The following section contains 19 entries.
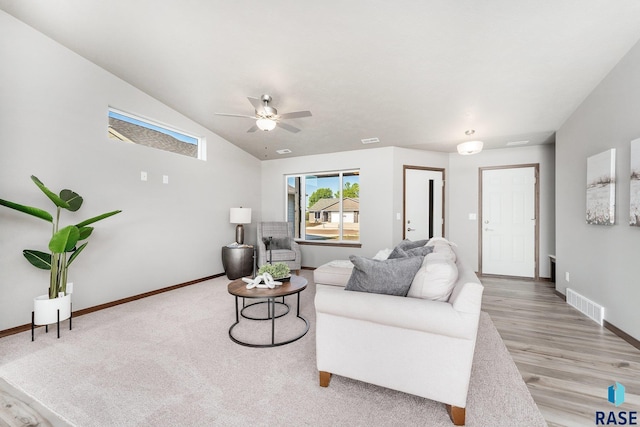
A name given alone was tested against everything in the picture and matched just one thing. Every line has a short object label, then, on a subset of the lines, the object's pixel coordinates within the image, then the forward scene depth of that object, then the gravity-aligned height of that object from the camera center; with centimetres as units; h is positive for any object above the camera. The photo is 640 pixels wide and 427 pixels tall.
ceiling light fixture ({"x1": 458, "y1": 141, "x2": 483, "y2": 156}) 390 +97
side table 484 -88
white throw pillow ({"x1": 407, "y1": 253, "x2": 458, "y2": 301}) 165 -43
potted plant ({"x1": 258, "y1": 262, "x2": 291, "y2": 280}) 288 -63
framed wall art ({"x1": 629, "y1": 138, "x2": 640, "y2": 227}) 238 +25
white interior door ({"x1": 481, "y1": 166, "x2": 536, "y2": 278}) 489 -16
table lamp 509 -11
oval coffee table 249 -77
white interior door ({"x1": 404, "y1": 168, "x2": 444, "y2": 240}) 528 +18
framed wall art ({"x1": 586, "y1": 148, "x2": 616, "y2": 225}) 274 +27
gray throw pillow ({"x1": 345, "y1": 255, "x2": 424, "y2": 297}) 176 -42
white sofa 147 -76
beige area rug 159 -122
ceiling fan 315 +116
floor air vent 294 -111
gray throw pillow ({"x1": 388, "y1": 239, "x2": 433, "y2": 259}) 230 -35
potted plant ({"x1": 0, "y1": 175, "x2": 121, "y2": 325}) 252 -43
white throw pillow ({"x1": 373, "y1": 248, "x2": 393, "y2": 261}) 329 -52
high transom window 375 +121
